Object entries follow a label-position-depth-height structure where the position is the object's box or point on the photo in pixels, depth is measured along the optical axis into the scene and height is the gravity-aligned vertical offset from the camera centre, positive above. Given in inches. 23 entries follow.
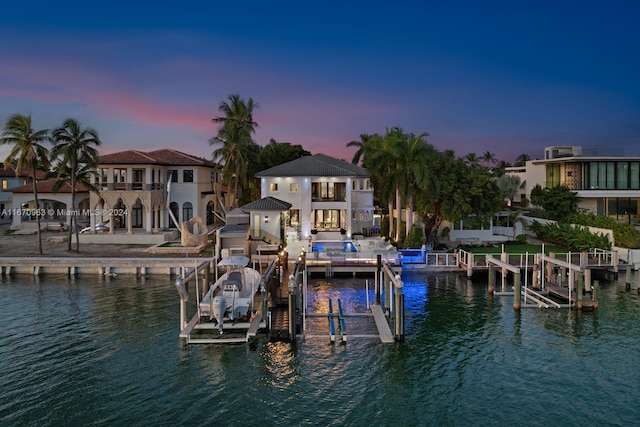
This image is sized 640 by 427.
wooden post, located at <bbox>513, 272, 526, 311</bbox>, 1203.2 -180.7
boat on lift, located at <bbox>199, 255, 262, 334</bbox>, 1032.2 -167.3
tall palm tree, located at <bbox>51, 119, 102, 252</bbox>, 1836.9 +233.0
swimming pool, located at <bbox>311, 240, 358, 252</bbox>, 1696.5 -106.2
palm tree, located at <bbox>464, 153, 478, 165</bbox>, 2865.7 +306.0
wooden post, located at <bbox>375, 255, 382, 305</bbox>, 1277.9 -176.2
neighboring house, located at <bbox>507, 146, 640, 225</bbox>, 2368.4 +144.9
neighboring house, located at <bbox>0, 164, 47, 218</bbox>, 3085.9 +190.3
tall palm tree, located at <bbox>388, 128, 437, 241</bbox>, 1790.1 +156.8
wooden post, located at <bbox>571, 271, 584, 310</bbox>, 1213.7 -178.0
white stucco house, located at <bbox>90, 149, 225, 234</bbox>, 2150.6 +105.4
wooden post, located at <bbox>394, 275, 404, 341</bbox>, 986.1 -188.5
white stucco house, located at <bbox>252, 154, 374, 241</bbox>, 2053.4 +77.2
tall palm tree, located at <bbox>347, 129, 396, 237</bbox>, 1924.2 +164.7
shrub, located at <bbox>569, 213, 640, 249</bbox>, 1674.5 -60.0
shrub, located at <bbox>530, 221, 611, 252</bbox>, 1732.3 -81.5
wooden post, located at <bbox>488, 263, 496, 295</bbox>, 1384.1 -169.3
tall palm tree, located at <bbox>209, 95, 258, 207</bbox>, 2374.5 +347.7
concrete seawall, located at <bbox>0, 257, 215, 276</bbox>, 1624.0 -156.8
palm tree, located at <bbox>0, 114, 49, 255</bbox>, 1780.3 +253.7
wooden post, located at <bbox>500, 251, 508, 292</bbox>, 1427.2 -160.9
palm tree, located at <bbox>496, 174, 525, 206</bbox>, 3024.1 +168.4
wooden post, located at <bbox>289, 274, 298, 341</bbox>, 981.2 -182.3
